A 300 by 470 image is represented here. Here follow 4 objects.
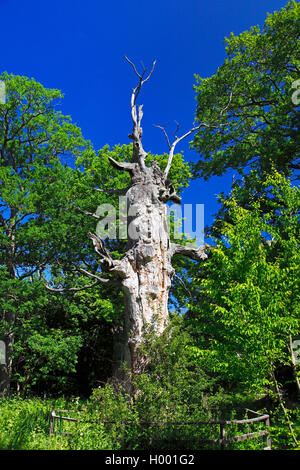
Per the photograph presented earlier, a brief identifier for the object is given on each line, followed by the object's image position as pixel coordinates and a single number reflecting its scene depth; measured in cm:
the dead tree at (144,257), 820
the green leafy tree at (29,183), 1275
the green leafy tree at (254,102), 1276
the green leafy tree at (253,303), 579
